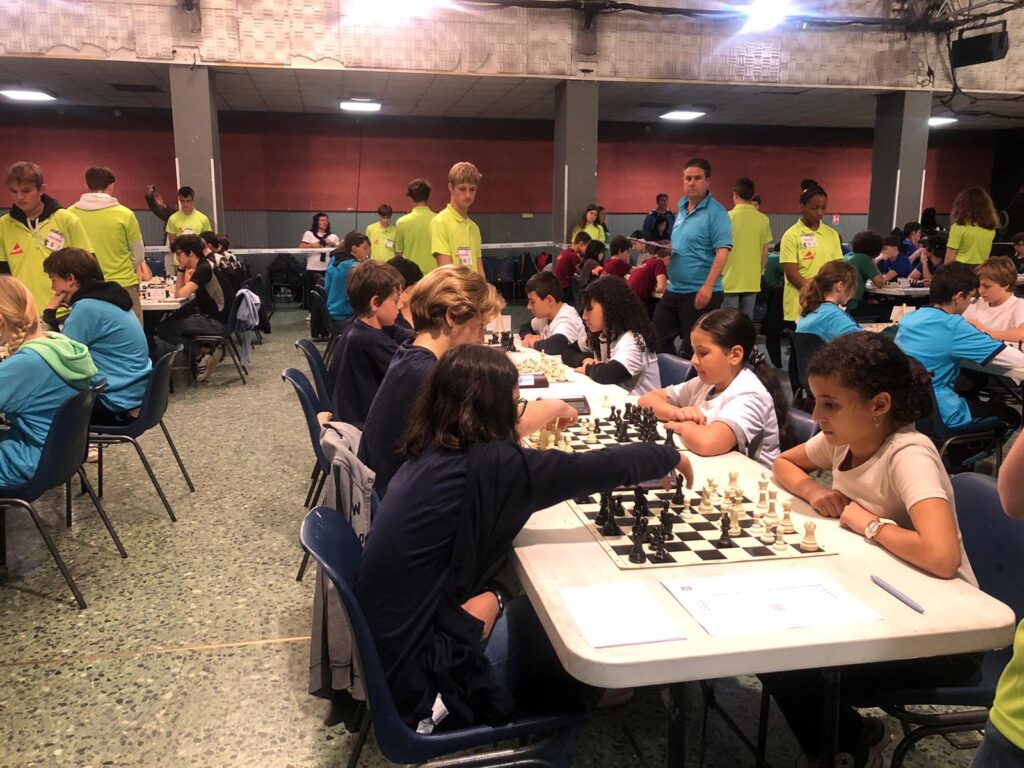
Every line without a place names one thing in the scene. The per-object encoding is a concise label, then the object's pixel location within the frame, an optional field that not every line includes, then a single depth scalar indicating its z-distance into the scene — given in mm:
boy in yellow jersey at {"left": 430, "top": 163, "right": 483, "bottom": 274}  5250
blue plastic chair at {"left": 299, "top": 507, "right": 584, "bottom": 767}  1421
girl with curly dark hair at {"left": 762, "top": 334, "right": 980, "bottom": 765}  1600
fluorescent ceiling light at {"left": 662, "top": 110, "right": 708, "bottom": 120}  12477
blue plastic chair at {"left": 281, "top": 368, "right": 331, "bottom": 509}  3010
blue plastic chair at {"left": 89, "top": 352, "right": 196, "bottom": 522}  3613
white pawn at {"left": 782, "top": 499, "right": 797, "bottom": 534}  1735
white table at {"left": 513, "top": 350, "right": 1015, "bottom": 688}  1237
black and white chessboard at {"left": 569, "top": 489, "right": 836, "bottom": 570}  1614
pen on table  1396
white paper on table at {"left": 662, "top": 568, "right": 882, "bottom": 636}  1335
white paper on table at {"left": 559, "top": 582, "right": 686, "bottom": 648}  1282
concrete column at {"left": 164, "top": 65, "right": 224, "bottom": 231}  8000
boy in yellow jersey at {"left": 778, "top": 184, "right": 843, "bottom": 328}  5914
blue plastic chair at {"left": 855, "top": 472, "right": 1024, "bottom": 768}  1584
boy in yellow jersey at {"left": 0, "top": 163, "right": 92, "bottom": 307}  4852
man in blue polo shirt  5203
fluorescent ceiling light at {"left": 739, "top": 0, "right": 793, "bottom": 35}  8609
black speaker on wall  8203
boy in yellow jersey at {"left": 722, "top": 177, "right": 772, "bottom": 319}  6117
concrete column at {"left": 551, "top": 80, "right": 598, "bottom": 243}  8734
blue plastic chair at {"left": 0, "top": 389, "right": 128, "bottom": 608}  2795
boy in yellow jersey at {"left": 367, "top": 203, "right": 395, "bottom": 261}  9469
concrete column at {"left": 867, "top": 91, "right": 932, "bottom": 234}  9289
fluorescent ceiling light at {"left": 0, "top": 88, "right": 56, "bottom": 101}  10814
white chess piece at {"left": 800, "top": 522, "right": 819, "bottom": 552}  1647
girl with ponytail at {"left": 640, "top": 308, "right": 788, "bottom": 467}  2389
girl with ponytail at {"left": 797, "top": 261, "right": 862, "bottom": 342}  4434
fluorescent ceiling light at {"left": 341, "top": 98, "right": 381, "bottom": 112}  11586
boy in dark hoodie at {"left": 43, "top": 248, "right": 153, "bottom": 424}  3863
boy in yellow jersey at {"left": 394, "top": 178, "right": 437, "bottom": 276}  6062
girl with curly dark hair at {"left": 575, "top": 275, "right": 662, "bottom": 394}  3834
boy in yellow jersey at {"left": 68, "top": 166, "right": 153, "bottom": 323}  5559
